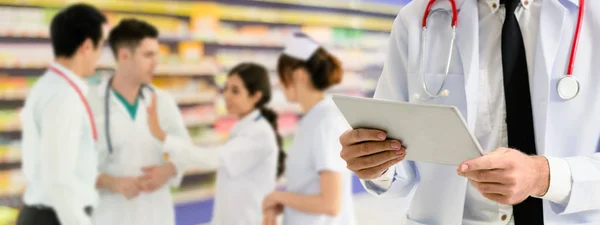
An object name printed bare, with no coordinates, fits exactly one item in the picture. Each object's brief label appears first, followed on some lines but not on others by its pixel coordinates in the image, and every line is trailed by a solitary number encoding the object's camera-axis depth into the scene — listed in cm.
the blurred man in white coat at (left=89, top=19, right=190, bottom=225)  293
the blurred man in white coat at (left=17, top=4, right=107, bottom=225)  269
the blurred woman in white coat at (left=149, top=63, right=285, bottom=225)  327
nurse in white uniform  278
